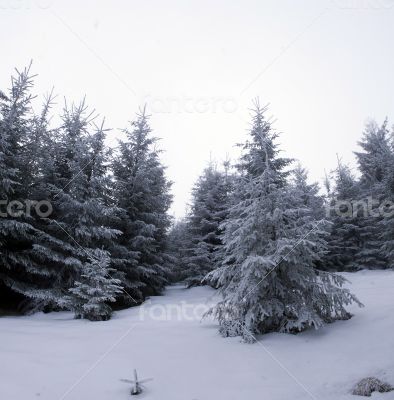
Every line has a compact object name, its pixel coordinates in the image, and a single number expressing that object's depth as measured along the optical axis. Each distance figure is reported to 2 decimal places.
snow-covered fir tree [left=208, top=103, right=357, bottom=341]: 8.50
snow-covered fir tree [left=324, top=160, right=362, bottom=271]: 26.81
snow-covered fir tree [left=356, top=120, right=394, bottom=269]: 21.70
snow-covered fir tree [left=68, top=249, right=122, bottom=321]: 11.83
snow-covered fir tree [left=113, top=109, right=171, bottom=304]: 16.62
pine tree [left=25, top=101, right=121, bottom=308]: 13.44
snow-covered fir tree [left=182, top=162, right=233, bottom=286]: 22.98
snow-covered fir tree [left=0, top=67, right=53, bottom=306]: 12.20
